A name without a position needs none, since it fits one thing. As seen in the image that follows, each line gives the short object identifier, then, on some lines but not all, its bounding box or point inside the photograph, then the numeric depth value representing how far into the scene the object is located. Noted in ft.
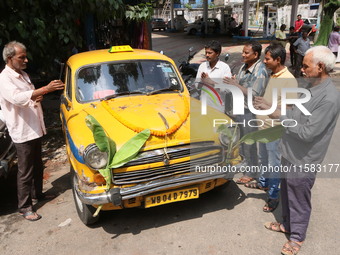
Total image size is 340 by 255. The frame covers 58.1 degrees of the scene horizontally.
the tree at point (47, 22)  16.76
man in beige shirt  11.09
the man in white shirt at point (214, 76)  15.07
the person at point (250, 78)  12.57
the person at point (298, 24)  52.65
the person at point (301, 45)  34.17
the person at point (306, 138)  8.33
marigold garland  10.57
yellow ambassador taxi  10.14
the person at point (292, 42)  39.93
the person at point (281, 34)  42.53
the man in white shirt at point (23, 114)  11.27
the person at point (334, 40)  37.24
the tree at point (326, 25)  40.34
